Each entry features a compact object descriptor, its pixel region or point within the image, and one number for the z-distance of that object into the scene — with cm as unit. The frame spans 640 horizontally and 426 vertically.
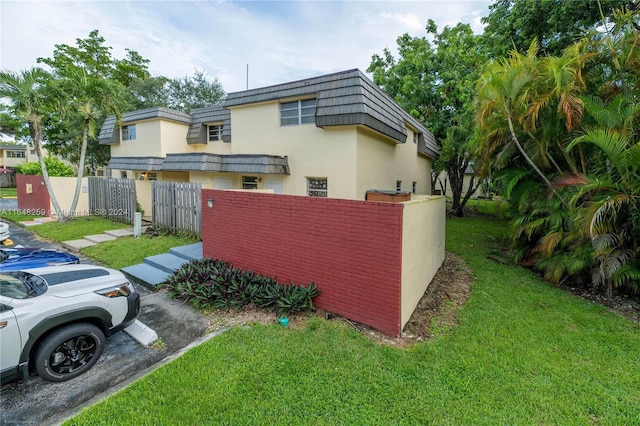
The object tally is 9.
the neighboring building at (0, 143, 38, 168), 4306
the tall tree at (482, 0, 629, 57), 912
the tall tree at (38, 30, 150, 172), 2197
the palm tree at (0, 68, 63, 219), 1053
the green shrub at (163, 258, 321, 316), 504
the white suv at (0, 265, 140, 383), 297
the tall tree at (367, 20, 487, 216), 1461
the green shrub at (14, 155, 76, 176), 1623
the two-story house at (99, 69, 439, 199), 896
